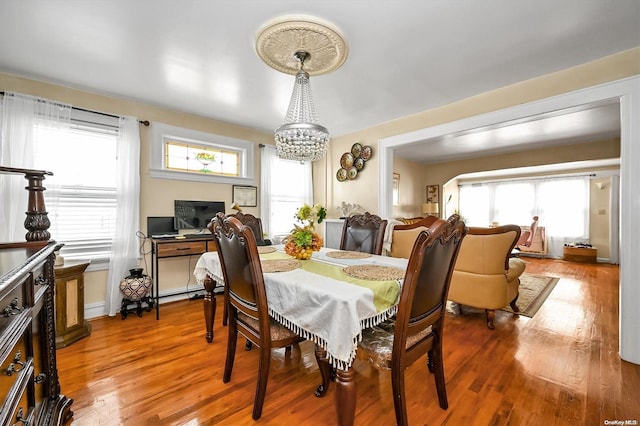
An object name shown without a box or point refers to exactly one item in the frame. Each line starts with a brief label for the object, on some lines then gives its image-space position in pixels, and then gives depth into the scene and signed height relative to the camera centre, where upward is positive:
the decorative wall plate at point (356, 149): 4.23 +1.02
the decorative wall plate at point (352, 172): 4.27 +0.65
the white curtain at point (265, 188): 4.25 +0.39
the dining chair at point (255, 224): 3.17 -0.14
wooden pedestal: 2.27 -0.82
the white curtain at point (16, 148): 2.44 +0.60
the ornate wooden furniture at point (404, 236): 3.09 -0.29
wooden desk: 2.90 -0.41
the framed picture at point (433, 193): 7.23 +0.52
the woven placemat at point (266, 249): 2.39 -0.35
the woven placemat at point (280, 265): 1.70 -0.36
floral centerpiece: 1.98 -0.18
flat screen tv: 3.49 -0.01
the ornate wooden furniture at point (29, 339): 0.79 -0.49
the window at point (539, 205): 6.54 +0.21
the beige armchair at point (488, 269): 2.54 -0.57
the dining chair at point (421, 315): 1.22 -0.54
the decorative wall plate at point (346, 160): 4.37 +0.88
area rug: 3.13 -1.15
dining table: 1.18 -0.45
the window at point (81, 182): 2.67 +0.33
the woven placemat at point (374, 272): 1.48 -0.36
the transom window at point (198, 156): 3.35 +0.80
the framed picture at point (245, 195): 4.02 +0.26
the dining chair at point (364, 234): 2.61 -0.22
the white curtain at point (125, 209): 2.96 +0.04
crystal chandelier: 2.08 +0.63
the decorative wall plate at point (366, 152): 4.10 +0.94
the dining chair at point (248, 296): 1.37 -0.48
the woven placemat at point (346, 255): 2.18 -0.37
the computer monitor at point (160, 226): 3.28 -0.17
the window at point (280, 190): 4.27 +0.38
